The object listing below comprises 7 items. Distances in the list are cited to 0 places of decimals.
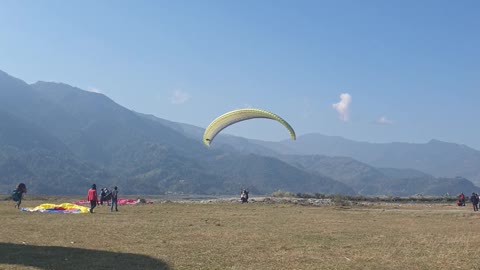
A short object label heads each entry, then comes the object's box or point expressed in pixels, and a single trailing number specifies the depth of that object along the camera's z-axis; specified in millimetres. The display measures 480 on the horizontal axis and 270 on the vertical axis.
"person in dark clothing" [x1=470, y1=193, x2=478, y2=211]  49156
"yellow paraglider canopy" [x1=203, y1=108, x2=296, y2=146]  48975
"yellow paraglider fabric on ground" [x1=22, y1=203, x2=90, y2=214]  37250
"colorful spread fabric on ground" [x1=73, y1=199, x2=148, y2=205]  53209
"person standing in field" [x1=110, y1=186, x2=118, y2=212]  38931
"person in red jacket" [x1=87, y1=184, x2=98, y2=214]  36625
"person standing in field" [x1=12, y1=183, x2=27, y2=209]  40844
